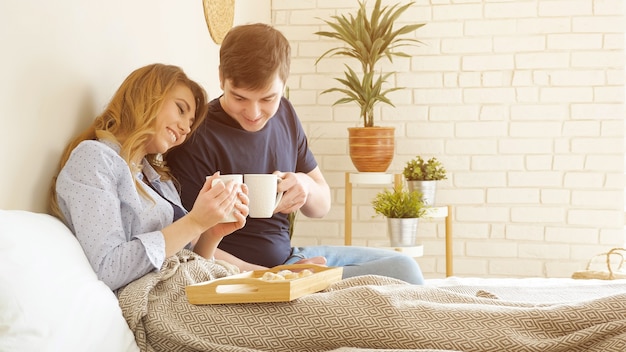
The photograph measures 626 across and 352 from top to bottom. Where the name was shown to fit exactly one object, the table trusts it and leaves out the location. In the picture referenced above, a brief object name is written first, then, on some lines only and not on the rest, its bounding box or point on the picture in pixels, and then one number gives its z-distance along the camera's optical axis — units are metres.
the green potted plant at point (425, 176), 3.79
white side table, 3.81
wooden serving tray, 1.34
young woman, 1.50
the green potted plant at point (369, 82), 3.83
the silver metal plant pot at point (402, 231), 3.62
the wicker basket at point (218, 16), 2.98
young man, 2.01
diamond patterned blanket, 1.26
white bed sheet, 1.86
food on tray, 1.45
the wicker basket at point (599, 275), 3.17
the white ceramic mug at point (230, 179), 1.59
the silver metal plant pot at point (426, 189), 3.79
